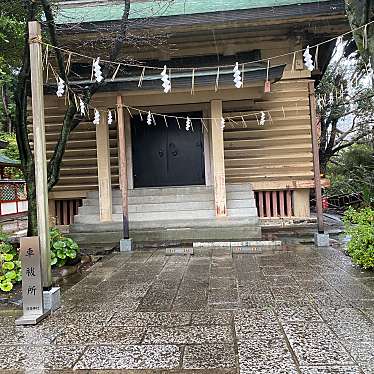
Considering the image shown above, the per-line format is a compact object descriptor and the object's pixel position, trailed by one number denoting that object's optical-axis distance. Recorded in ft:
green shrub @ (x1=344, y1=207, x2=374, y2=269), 17.67
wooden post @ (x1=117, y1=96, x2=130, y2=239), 26.23
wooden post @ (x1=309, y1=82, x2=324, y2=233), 25.36
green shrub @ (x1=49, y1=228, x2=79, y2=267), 19.60
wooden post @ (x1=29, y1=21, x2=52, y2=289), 13.48
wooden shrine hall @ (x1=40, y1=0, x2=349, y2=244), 27.94
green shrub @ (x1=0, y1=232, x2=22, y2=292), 16.10
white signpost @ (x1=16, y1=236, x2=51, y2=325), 12.82
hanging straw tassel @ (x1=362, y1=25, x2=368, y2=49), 17.04
